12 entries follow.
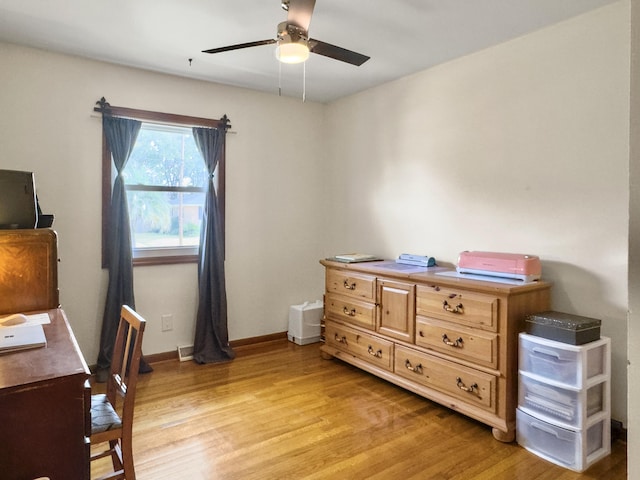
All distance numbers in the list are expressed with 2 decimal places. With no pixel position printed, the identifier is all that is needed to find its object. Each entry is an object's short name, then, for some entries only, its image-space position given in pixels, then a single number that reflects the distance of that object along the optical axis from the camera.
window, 3.60
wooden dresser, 2.46
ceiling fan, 2.00
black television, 2.14
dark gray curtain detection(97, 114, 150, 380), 3.36
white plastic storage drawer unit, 2.18
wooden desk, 1.15
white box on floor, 4.25
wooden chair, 1.71
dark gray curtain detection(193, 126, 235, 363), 3.78
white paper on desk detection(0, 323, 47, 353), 1.45
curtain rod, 3.37
